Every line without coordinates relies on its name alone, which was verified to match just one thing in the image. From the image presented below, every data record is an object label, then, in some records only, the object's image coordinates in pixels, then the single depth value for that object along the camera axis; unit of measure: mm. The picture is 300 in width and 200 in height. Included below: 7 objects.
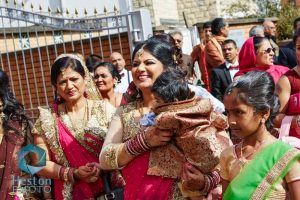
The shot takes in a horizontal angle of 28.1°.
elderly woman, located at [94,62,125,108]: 5426
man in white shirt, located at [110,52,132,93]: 6664
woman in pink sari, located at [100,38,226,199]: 2912
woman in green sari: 2582
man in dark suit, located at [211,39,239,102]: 6242
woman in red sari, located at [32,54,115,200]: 3756
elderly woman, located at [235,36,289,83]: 4828
